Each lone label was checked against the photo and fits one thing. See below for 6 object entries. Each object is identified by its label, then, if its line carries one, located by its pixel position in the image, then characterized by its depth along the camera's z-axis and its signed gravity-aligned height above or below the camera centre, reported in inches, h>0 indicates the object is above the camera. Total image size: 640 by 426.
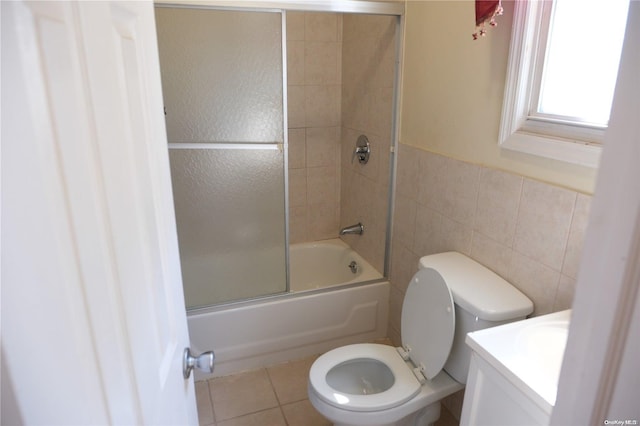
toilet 60.6 -39.6
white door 15.1 -5.2
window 50.8 +2.5
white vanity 41.5 -26.9
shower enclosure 77.3 -5.9
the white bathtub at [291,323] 90.3 -49.5
